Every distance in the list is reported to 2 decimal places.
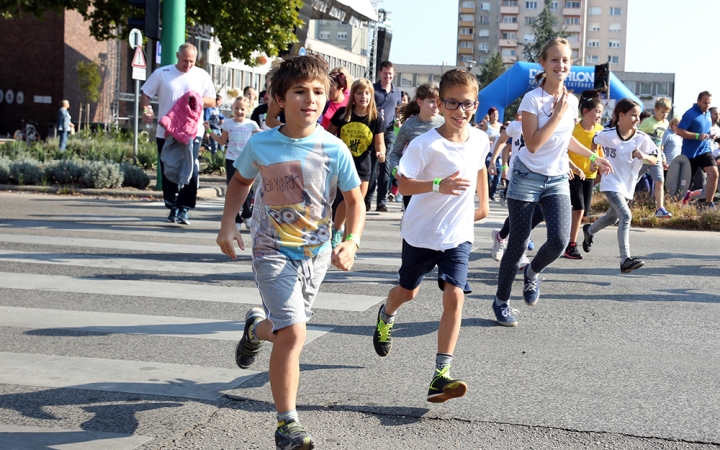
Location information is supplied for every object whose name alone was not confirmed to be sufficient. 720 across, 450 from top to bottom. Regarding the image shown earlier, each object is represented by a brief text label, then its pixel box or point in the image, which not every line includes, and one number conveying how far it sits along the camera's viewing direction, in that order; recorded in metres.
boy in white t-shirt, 4.85
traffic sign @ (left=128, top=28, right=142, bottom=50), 18.86
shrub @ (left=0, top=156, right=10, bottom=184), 15.81
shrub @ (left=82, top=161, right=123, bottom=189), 15.70
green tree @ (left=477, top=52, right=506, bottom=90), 99.25
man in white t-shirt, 11.29
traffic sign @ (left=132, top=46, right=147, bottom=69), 18.20
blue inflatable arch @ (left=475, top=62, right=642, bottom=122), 30.25
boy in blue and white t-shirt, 3.90
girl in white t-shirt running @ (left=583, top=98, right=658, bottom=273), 8.95
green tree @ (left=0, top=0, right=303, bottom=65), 21.42
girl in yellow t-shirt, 9.15
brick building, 41.88
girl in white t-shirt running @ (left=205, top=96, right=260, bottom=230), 11.18
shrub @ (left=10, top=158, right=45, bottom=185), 15.82
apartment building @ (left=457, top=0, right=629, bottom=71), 139.75
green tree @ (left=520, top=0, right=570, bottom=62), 88.50
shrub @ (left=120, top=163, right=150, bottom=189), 16.08
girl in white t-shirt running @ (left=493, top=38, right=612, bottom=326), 6.21
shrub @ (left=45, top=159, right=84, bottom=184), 16.02
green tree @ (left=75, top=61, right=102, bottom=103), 39.34
